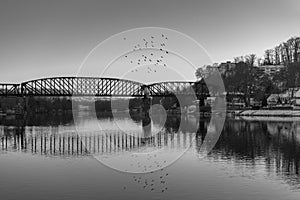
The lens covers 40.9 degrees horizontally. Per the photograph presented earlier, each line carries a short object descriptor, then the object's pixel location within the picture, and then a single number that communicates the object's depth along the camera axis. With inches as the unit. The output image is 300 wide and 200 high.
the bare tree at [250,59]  5477.4
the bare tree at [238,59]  5644.7
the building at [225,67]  5620.1
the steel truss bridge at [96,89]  6648.6
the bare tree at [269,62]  7637.8
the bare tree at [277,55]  7187.5
